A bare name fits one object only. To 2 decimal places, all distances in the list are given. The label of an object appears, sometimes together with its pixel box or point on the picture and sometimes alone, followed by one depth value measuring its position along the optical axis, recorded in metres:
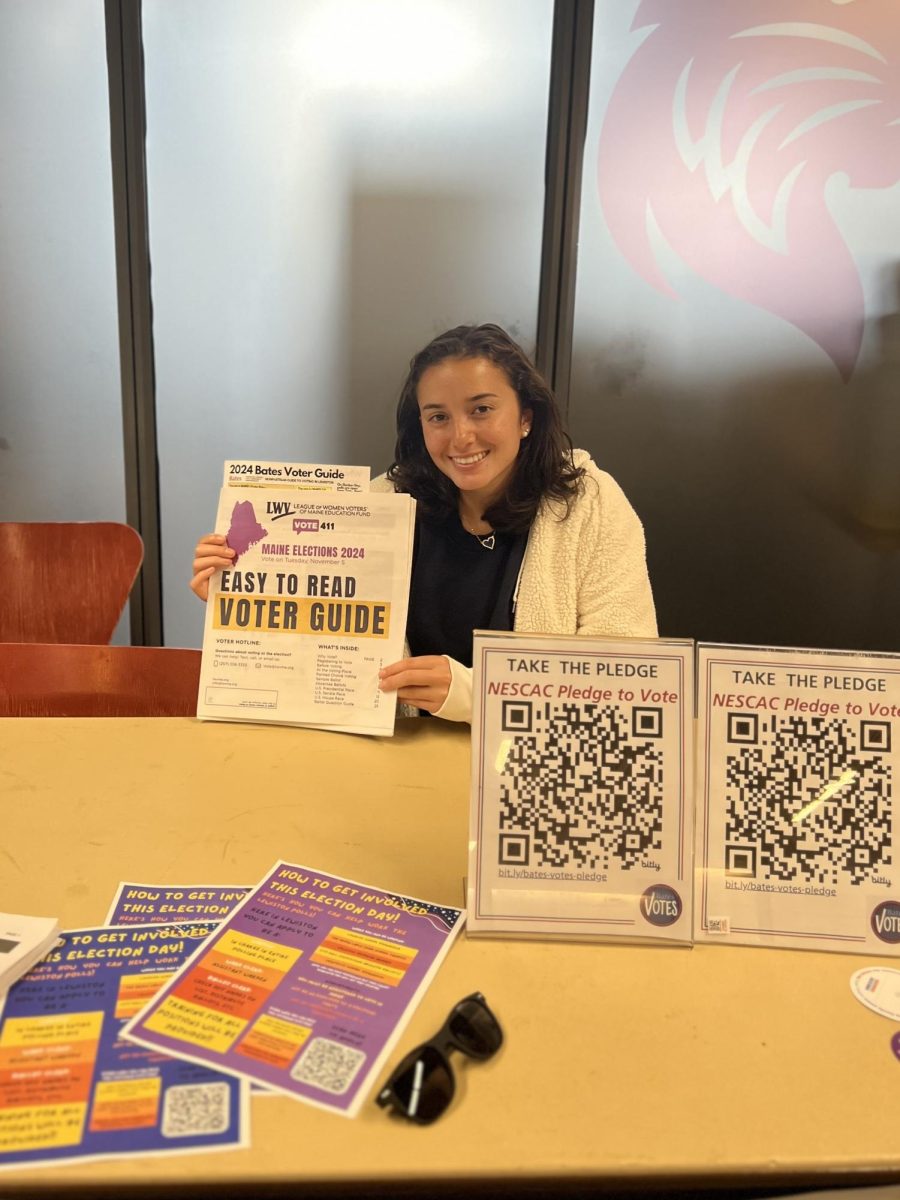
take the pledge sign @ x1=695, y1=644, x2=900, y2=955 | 0.82
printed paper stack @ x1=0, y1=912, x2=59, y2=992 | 0.71
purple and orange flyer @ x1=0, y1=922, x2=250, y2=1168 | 0.57
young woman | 1.60
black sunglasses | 0.61
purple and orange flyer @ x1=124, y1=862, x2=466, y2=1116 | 0.64
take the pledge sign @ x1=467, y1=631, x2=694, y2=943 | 0.82
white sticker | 0.74
